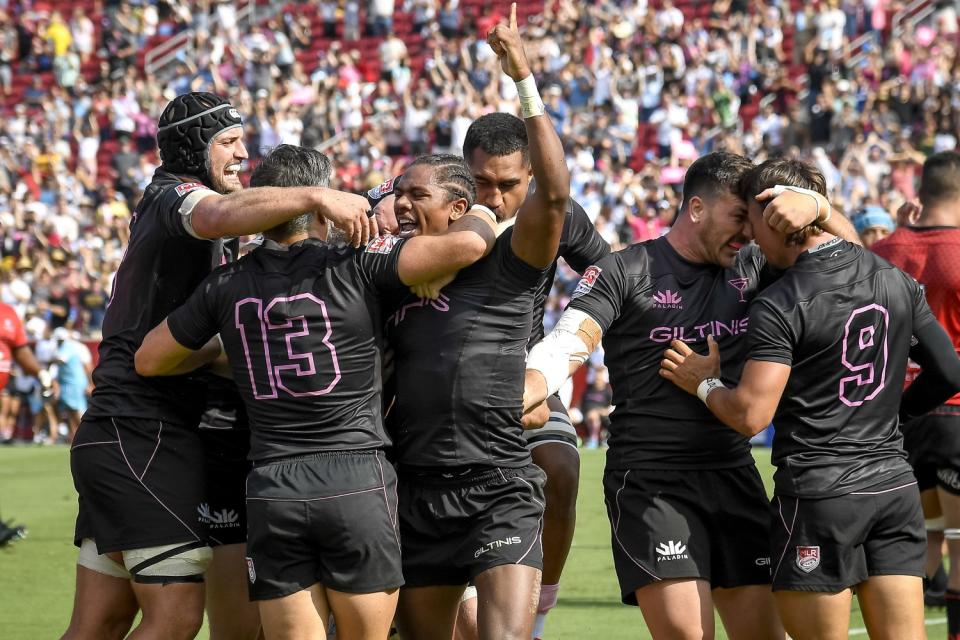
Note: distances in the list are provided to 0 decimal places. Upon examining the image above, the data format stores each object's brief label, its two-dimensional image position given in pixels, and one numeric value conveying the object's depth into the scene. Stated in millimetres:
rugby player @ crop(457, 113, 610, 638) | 12203
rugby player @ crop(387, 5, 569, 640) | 10398
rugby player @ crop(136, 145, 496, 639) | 9617
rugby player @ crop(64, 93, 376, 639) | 10602
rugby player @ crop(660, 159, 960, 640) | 10047
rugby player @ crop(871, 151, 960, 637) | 15695
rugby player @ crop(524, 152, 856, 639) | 10703
